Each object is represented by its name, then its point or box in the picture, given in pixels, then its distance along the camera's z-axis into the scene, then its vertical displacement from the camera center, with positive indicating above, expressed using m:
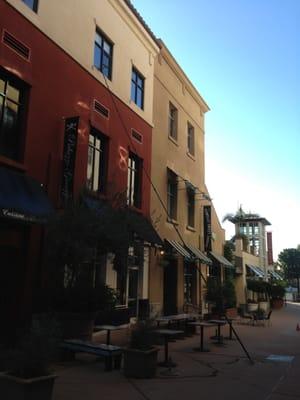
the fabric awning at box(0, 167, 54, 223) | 9.50 +2.13
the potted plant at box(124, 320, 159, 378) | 8.34 -0.95
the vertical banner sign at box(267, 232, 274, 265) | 51.84 +6.33
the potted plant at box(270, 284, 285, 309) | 37.75 +0.71
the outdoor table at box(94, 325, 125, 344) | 10.31 -0.64
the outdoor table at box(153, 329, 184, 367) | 9.66 -0.92
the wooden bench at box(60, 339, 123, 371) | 8.66 -0.96
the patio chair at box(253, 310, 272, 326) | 22.15 -0.76
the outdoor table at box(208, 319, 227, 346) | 13.84 -1.09
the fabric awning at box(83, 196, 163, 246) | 10.57 +2.00
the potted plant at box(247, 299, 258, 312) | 28.63 -0.17
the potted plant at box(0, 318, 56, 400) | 5.41 -0.90
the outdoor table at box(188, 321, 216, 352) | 12.59 -1.26
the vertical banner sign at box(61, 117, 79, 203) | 12.01 +3.66
